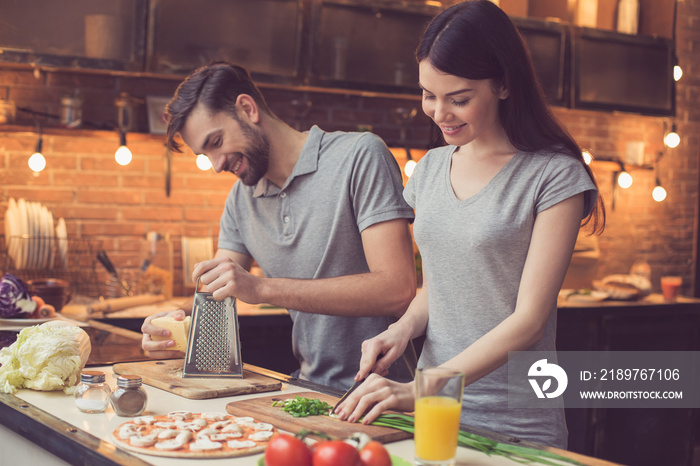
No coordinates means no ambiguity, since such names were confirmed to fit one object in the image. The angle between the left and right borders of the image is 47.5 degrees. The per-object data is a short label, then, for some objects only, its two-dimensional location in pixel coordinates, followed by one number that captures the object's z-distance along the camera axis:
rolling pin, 3.27
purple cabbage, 2.65
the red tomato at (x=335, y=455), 1.01
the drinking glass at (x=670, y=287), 4.32
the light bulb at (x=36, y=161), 3.54
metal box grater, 1.79
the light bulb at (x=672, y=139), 5.10
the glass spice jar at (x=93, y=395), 1.49
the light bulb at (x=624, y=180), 4.89
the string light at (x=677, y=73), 4.98
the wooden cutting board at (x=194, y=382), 1.66
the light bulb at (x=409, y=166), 4.21
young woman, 1.52
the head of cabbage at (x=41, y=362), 1.65
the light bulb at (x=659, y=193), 4.99
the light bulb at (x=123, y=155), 3.65
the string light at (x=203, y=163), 3.91
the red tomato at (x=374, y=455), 1.05
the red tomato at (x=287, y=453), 1.03
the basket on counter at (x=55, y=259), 3.51
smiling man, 2.01
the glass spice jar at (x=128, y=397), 1.44
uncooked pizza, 1.24
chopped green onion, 1.44
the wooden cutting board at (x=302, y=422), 1.33
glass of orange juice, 1.11
